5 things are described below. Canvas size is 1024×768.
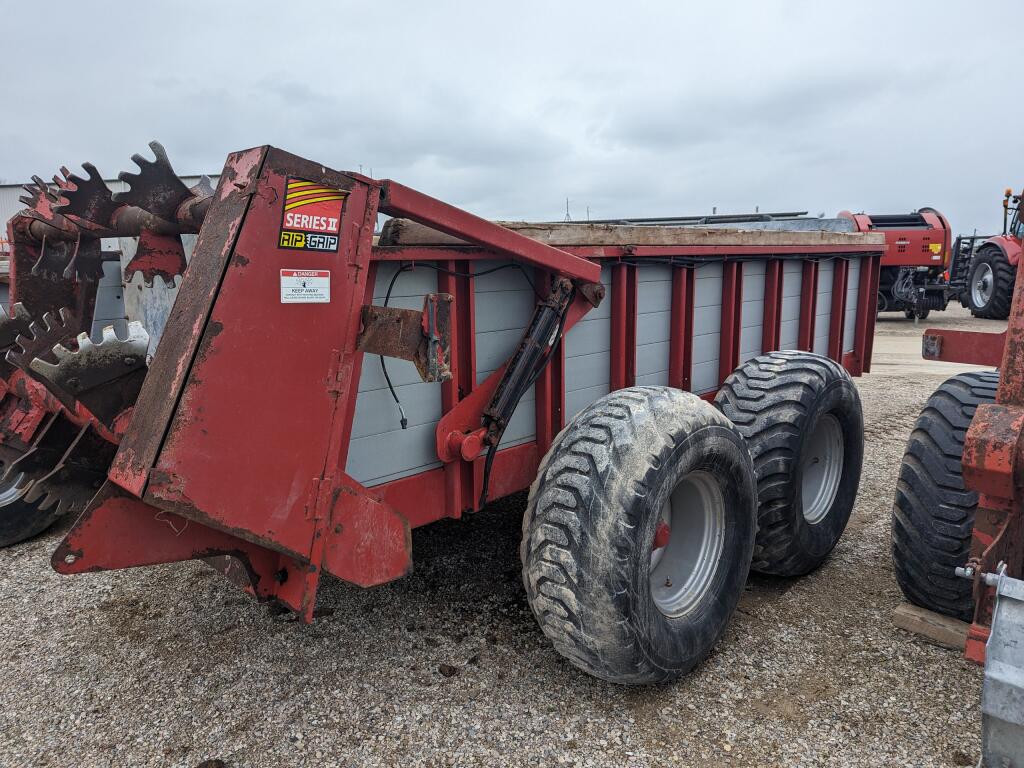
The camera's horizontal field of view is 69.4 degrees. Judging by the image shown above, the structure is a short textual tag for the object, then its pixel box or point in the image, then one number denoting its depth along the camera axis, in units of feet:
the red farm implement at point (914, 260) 51.93
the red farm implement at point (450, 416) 6.44
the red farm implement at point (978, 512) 5.47
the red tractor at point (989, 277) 51.21
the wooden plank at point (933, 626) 10.05
